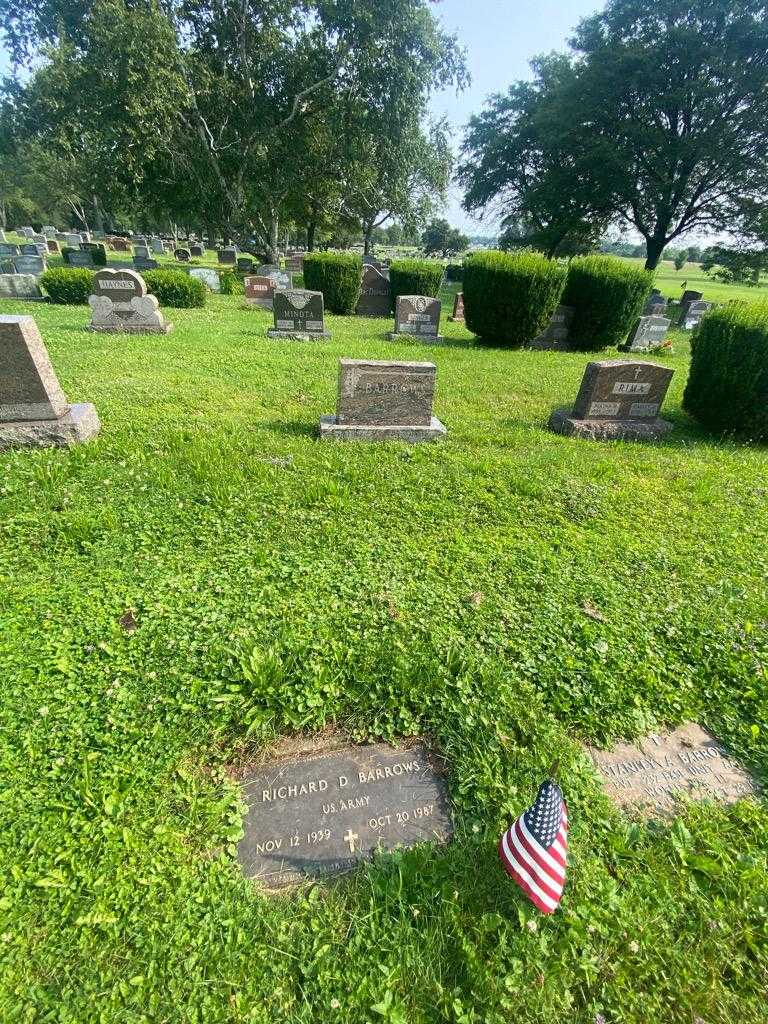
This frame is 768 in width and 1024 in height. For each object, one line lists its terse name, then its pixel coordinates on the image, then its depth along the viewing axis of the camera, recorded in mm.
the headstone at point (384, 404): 5344
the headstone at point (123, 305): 10211
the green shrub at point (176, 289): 13984
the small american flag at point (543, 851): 1649
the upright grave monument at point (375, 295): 15742
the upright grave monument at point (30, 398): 4281
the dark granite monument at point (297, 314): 11086
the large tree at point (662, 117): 18969
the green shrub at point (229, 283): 18109
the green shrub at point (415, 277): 15039
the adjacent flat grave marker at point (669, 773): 2285
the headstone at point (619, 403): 6137
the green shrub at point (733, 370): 6062
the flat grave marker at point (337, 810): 1960
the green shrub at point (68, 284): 13148
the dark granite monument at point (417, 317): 11680
